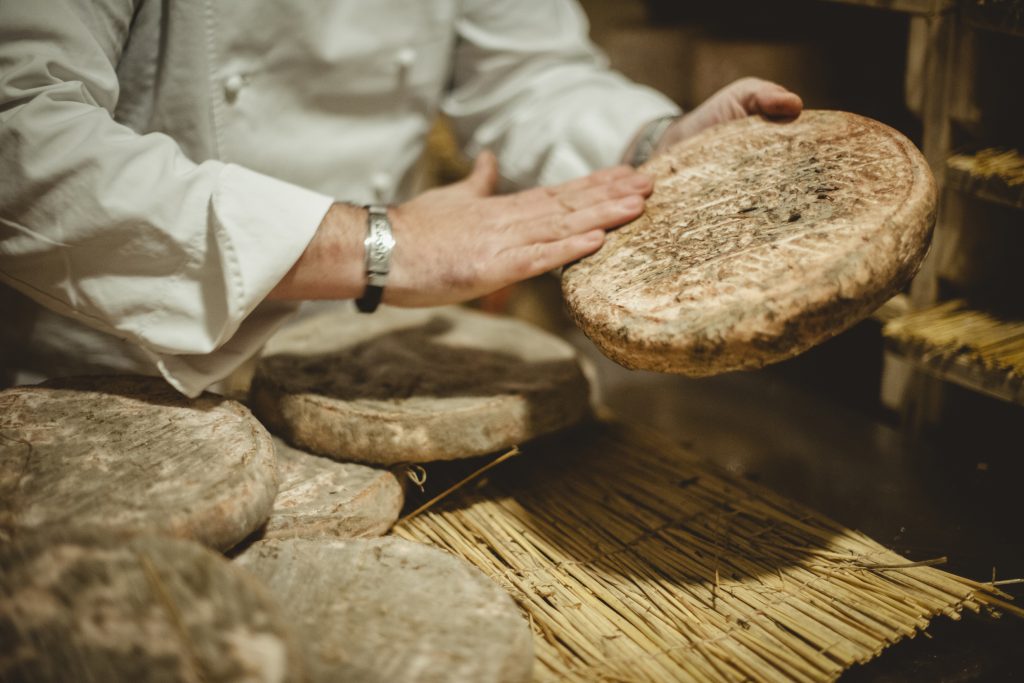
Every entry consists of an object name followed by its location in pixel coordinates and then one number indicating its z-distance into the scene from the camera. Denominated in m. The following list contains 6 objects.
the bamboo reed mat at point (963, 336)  1.22
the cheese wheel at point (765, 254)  0.87
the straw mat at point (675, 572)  0.94
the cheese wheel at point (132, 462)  0.92
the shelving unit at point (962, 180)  1.21
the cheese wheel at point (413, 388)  1.21
